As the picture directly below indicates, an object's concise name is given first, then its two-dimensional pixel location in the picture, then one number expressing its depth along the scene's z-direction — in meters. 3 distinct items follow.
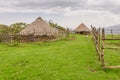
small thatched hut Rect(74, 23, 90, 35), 28.55
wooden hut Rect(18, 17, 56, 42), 16.41
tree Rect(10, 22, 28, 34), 27.04
